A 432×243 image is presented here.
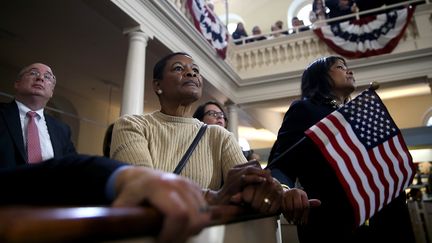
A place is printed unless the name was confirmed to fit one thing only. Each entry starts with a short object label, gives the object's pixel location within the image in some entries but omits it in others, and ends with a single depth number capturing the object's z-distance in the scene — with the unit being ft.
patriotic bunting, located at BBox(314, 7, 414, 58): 21.89
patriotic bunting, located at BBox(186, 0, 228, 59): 18.17
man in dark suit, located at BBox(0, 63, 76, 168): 6.01
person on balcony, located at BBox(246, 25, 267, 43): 30.68
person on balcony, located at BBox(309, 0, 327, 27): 25.53
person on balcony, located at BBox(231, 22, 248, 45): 28.50
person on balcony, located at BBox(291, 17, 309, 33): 25.22
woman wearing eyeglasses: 9.06
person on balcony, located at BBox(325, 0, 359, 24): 23.99
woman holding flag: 4.75
